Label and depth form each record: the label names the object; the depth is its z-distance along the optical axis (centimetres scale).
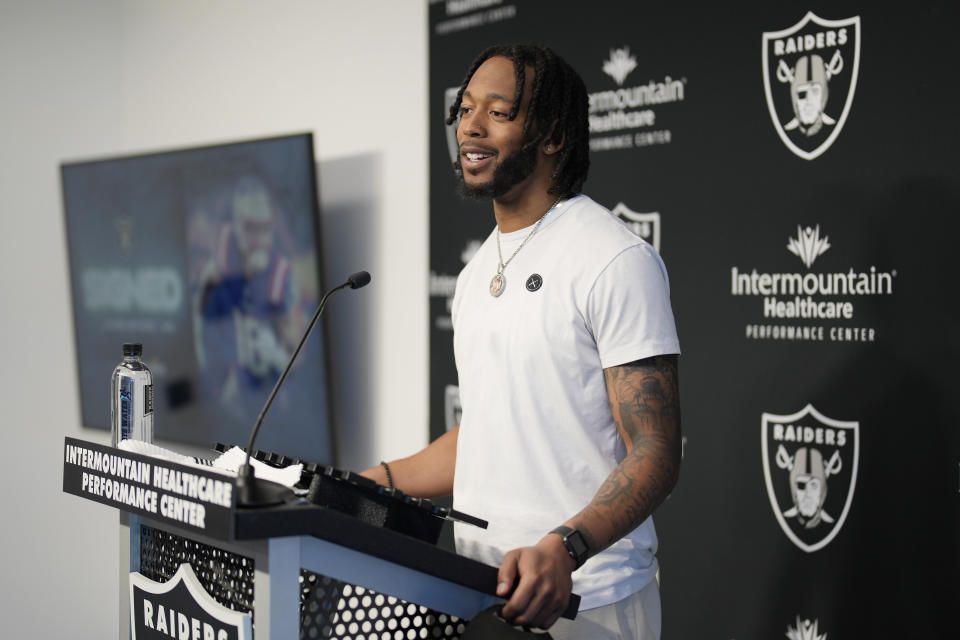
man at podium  529
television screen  701
